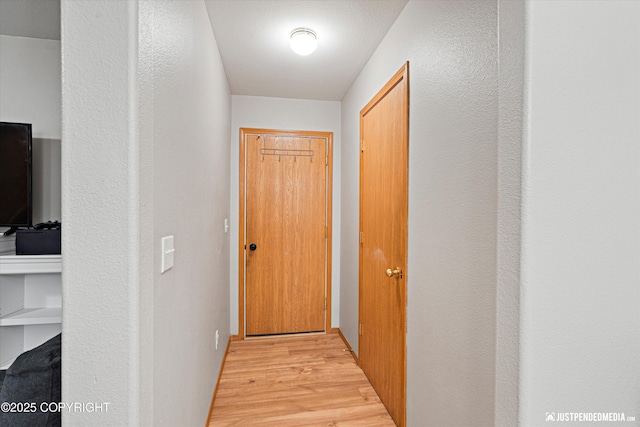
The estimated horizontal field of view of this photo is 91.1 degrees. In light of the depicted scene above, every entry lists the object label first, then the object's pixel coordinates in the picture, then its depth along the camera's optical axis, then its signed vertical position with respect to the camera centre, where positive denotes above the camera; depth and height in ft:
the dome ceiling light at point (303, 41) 6.63 +3.61
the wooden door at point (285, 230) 10.68 -0.71
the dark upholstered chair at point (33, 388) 3.09 -1.81
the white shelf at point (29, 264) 4.26 -0.78
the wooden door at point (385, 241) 5.92 -0.66
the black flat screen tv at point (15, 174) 4.86 +0.52
